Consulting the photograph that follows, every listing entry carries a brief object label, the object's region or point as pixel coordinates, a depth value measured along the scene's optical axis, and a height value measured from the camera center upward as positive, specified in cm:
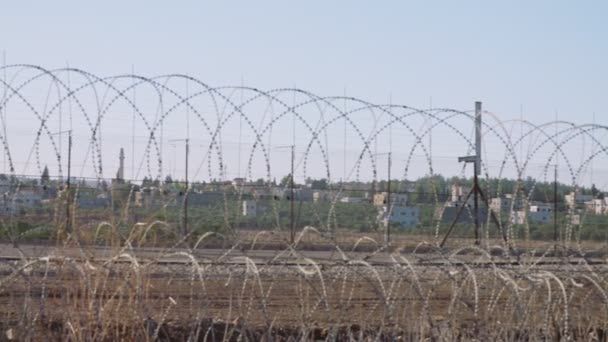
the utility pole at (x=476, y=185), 1806 +55
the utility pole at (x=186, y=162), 1808 +81
